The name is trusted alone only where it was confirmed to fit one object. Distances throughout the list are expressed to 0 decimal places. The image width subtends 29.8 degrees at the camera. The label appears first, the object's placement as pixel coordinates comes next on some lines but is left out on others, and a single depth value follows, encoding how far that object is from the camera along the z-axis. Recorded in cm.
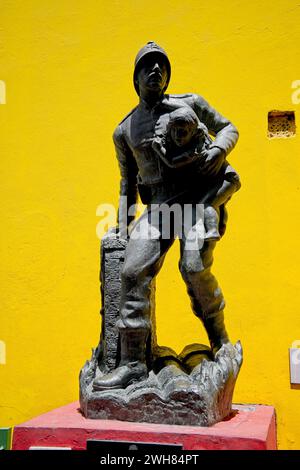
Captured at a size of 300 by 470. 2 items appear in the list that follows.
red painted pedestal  182
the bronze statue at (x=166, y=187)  214
